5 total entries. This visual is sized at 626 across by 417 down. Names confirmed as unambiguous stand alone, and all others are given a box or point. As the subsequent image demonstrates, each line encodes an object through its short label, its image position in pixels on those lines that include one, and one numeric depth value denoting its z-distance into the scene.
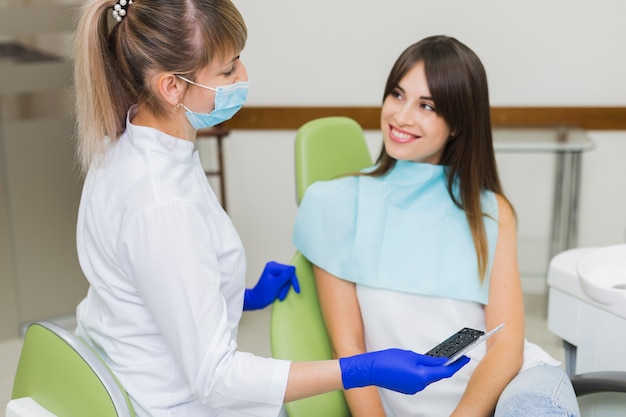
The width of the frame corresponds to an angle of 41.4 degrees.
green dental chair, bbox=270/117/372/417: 1.78
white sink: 1.68
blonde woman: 1.28
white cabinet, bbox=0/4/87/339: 3.09
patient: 1.81
